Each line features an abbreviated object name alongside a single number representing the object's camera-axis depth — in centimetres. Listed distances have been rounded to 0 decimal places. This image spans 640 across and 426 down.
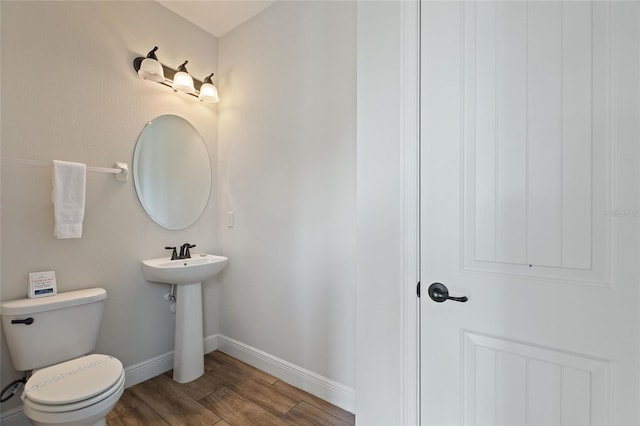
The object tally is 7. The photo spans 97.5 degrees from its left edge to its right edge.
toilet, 115
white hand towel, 153
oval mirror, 203
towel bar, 150
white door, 77
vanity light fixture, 189
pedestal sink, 191
